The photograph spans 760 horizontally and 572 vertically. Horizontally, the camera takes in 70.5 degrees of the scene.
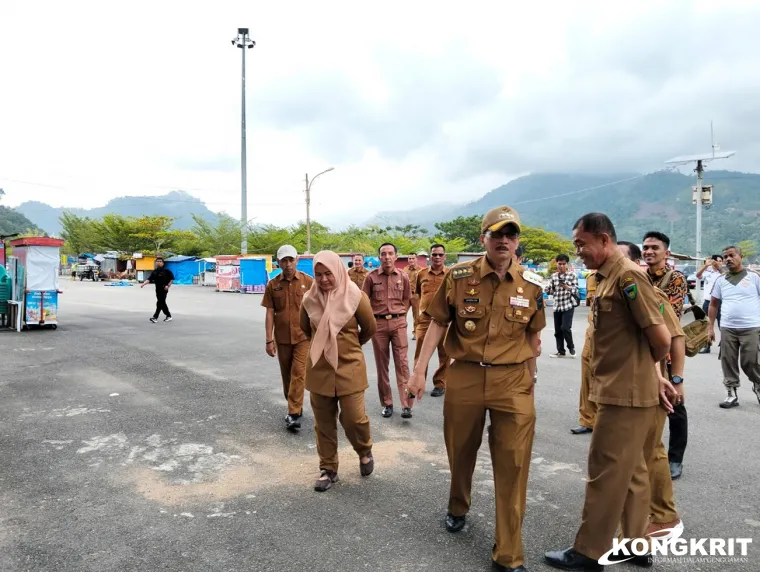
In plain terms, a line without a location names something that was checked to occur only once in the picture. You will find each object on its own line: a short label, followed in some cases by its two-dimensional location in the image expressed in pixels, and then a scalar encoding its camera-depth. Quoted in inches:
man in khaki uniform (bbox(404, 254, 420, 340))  447.5
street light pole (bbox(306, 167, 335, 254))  1407.5
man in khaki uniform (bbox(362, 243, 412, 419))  228.7
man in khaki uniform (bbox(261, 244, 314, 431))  201.6
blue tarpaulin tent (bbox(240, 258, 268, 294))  1051.3
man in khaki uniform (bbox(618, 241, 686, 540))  105.8
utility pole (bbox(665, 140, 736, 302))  682.2
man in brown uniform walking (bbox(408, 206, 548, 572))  107.7
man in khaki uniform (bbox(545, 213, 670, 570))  100.2
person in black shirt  531.8
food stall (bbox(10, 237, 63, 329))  449.7
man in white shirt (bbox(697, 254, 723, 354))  383.2
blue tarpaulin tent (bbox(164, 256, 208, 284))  1471.5
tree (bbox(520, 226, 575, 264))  2009.1
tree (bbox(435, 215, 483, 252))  2325.5
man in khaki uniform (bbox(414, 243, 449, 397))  276.4
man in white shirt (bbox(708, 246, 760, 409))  225.1
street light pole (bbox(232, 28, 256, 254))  1357.0
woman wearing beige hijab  149.6
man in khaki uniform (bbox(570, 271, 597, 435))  184.4
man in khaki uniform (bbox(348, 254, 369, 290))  448.8
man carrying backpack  148.7
